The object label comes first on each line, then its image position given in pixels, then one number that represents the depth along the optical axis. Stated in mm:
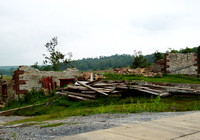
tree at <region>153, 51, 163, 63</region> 37531
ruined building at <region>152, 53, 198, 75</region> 20109
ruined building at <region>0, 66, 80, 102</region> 16750
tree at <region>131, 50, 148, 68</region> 37588
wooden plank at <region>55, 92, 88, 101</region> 13763
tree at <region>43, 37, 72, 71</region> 31016
